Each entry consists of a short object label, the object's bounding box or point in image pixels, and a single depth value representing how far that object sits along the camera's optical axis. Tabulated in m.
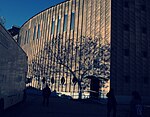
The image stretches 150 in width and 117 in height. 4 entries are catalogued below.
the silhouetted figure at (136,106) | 8.77
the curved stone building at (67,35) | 31.03
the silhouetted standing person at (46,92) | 18.79
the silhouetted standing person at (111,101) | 12.37
